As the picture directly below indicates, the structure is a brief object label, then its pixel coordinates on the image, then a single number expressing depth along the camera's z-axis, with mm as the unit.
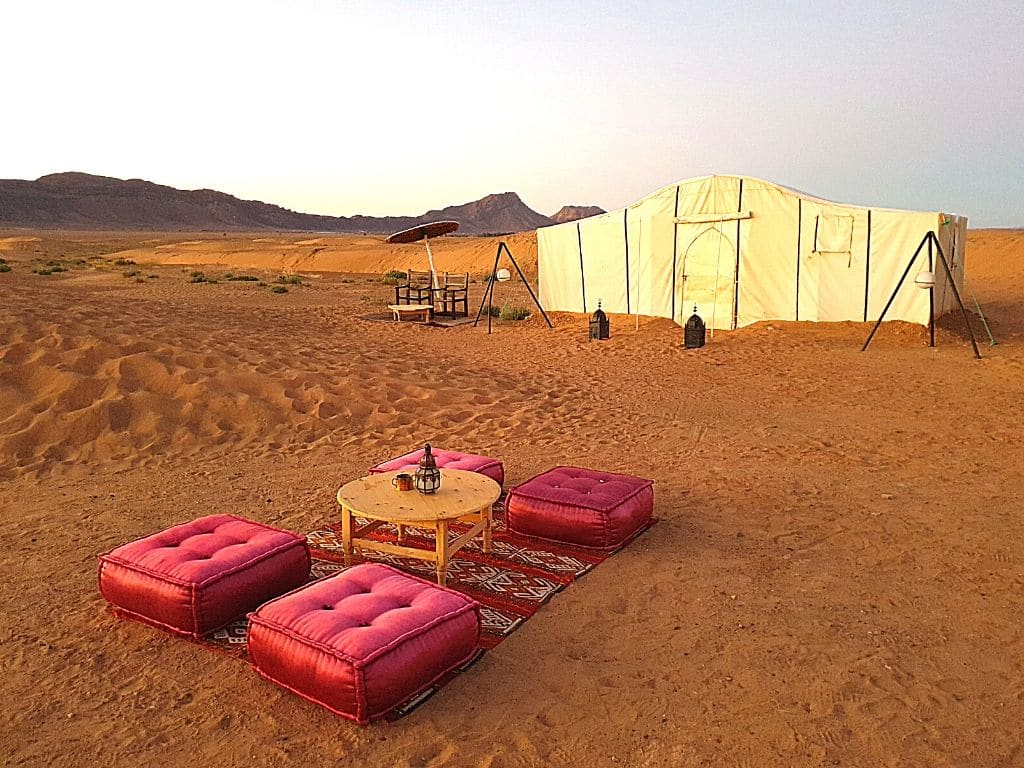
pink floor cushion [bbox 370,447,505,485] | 5930
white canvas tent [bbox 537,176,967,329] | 13625
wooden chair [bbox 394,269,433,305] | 17606
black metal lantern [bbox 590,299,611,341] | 14211
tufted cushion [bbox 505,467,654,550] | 5109
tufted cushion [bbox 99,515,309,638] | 4012
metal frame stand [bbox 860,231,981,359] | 12070
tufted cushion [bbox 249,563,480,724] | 3295
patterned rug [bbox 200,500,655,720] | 4145
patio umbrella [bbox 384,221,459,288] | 17266
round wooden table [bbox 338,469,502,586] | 4504
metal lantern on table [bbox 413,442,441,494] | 4844
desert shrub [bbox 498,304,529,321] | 17531
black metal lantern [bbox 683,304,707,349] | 13320
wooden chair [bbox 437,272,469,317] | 18078
